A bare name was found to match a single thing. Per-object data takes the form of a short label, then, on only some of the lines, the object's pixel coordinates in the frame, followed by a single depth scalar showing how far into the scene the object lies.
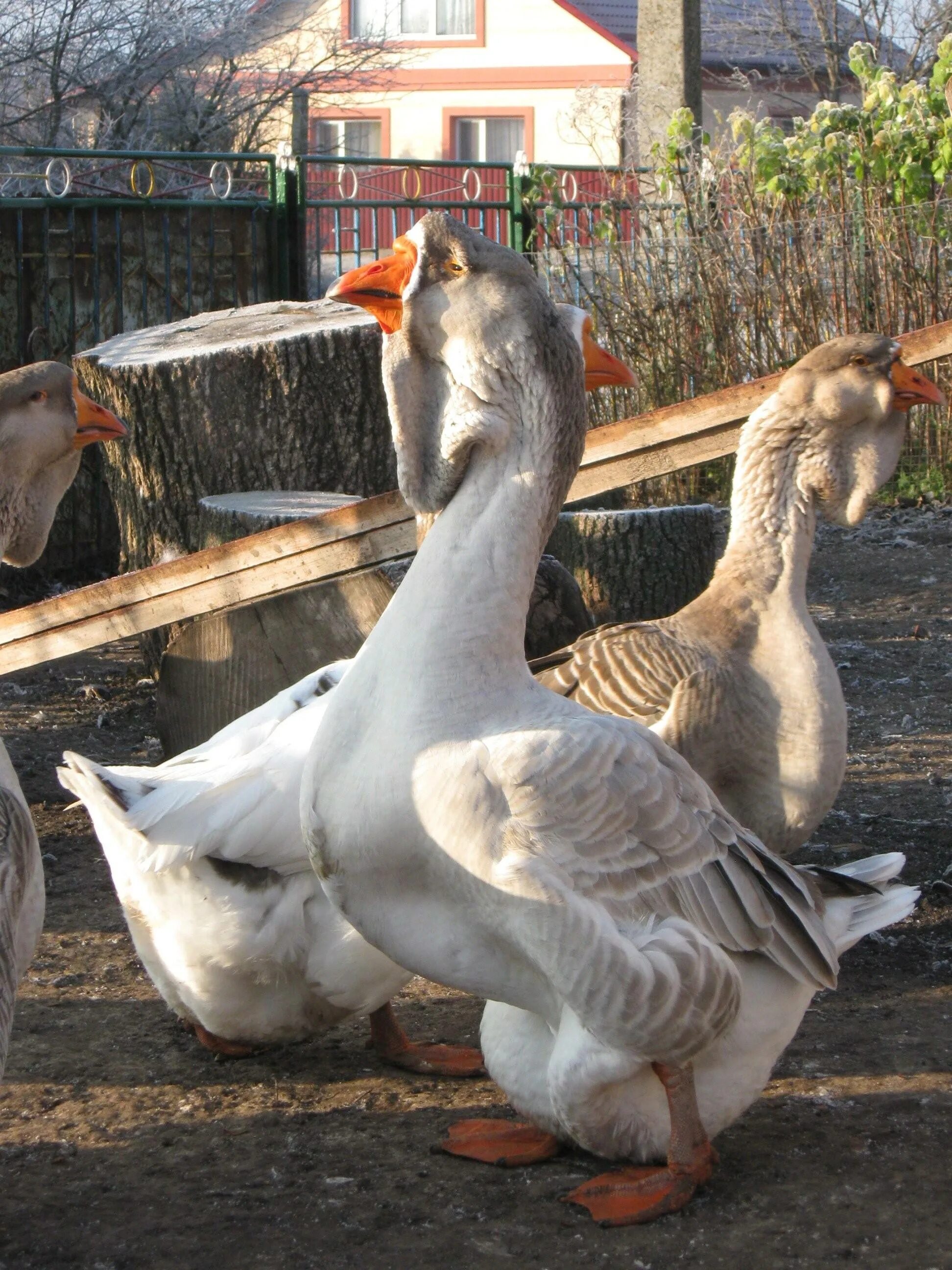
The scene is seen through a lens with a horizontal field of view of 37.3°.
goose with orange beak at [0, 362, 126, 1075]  3.79
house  30.98
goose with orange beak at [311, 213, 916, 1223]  2.48
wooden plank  4.31
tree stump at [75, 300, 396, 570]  5.88
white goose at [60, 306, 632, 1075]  3.11
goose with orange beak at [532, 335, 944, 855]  3.61
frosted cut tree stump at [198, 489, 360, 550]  5.28
